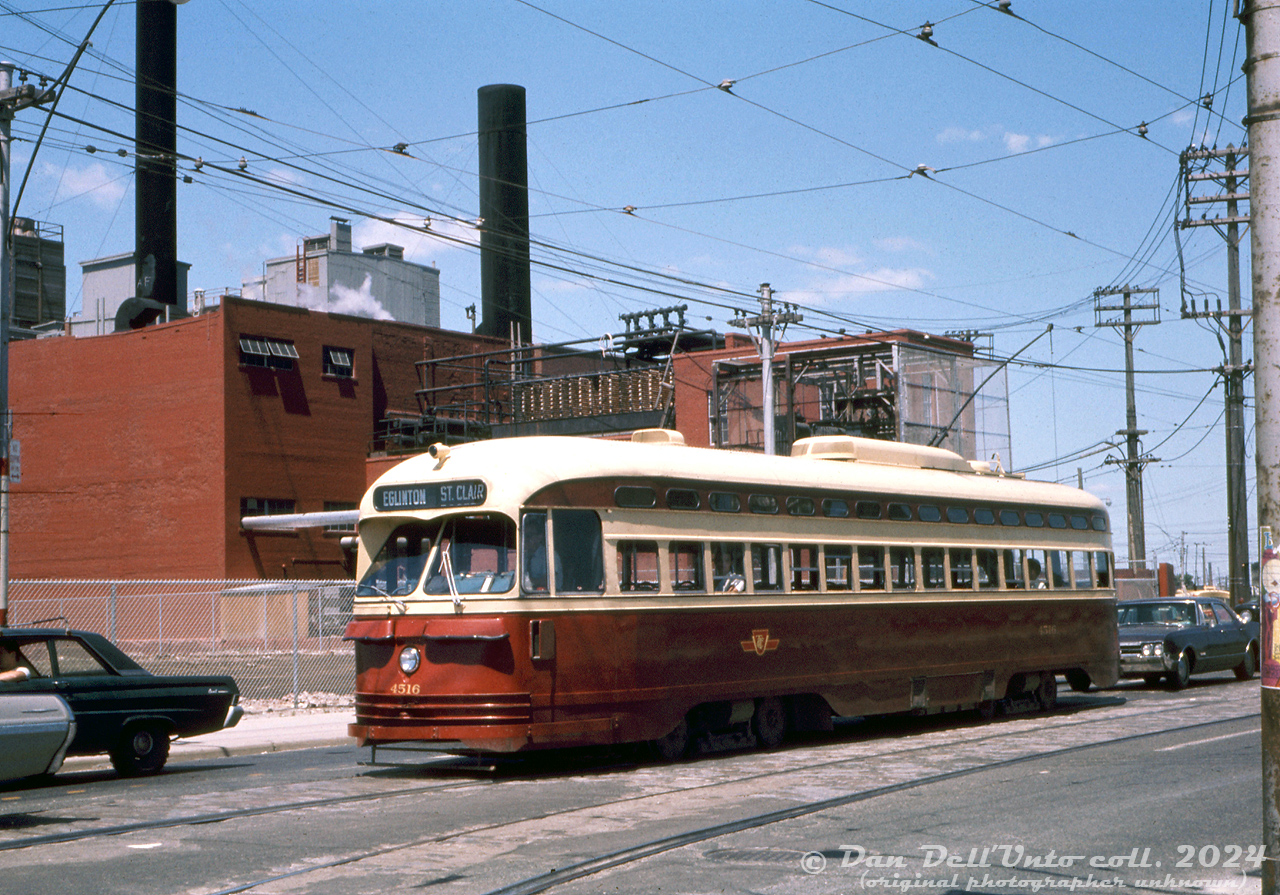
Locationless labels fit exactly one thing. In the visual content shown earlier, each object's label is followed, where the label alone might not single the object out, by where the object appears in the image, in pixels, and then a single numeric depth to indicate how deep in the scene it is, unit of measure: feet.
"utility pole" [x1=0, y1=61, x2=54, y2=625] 56.49
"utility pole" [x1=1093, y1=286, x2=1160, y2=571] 168.76
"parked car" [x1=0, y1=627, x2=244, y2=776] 44.55
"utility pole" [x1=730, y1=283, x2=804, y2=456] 95.35
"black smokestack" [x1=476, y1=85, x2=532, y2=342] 187.52
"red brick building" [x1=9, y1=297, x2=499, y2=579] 152.25
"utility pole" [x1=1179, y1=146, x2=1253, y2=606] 130.31
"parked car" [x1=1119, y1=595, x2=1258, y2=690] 76.64
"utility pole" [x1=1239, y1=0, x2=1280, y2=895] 20.11
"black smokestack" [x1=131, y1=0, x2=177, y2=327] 161.38
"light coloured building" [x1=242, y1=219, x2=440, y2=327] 211.20
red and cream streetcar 42.55
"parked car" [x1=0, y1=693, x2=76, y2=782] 36.40
